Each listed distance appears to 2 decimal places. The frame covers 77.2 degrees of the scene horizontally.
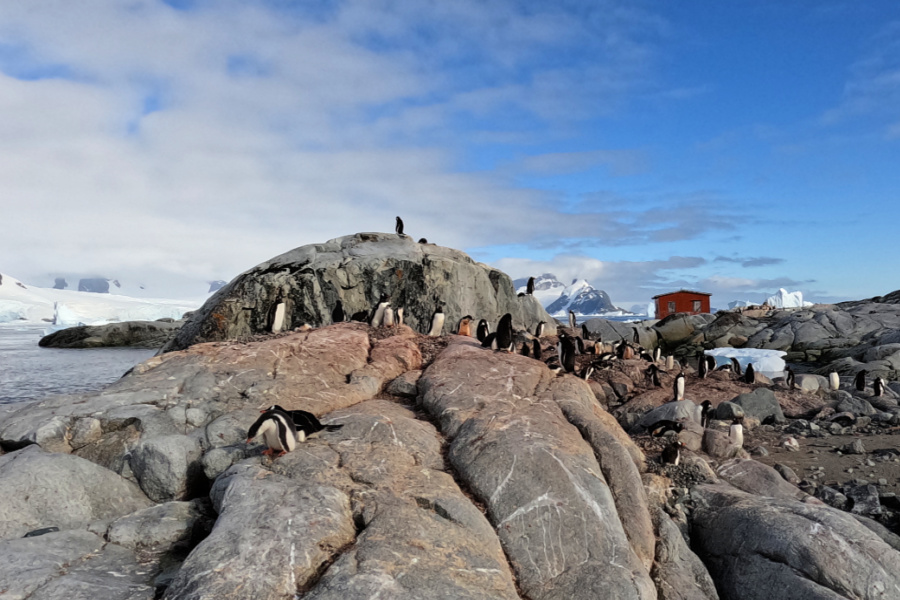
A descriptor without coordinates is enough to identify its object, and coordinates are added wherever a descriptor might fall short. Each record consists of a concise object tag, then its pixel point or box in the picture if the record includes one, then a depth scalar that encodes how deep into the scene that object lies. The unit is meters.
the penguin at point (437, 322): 15.88
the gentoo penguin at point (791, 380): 19.08
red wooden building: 58.88
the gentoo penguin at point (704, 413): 14.74
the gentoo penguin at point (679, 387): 16.03
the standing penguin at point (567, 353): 15.05
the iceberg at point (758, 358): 31.34
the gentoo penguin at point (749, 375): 19.72
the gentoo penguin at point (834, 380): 20.48
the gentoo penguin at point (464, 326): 16.19
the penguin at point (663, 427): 12.23
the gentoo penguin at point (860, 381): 19.81
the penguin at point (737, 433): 12.79
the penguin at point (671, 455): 9.53
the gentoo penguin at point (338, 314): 16.59
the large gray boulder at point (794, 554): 6.32
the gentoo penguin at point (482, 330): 14.93
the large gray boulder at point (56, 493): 6.66
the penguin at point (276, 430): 6.95
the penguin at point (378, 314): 14.09
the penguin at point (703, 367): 20.08
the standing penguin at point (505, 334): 12.76
